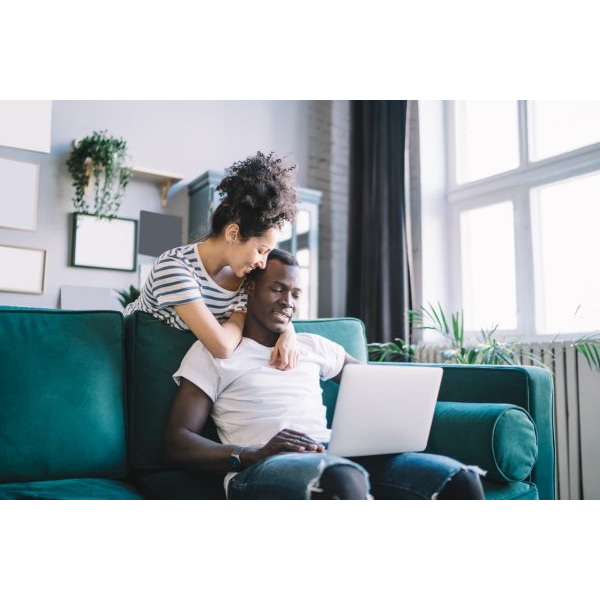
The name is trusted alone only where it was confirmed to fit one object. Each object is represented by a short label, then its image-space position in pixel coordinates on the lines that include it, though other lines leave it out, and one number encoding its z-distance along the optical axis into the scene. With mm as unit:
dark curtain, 3596
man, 1113
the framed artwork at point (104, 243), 3389
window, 2984
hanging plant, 3293
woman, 1565
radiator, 2592
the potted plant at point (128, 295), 3283
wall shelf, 3525
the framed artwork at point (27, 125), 3129
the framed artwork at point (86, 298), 3346
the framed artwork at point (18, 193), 3217
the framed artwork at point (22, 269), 3191
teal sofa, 1385
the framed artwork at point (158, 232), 3601
